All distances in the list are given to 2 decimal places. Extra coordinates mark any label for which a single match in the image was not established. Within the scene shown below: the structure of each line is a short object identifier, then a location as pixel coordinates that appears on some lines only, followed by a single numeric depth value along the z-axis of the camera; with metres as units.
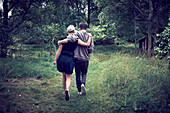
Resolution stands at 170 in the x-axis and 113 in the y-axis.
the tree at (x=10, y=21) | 7.77
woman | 4.10
